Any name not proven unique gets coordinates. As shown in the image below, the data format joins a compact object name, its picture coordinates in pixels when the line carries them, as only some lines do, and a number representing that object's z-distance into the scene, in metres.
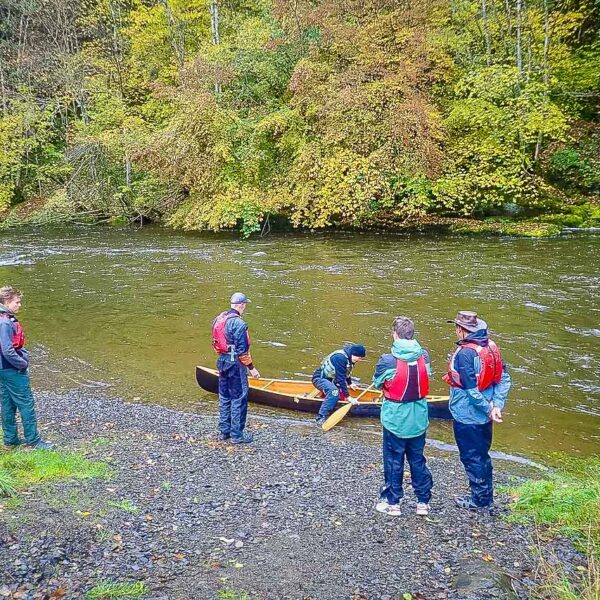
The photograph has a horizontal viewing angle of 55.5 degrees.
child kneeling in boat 8.51
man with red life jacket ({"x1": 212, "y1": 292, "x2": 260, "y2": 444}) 7.10
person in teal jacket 5.14
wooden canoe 8.55
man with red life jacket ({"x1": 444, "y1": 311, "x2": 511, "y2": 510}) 5.20
